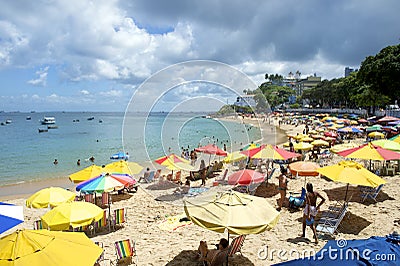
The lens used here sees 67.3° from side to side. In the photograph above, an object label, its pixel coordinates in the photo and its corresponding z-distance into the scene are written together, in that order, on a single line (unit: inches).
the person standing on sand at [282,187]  361.4
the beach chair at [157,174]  552.6
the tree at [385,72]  1316.4
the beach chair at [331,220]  284.1
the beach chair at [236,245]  236.4
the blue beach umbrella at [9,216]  224.9
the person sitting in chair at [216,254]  211.3
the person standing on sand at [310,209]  262.6
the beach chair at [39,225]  298.4
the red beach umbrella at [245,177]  309.7
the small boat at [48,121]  3784.0
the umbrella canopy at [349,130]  987.9
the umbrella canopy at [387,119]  1203.9
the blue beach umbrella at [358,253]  125.5
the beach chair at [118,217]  339.6
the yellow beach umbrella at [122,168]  496.1
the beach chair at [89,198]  422.2
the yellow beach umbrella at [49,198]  338.6
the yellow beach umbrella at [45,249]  149.6
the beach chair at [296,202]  355.6
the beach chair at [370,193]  365.4
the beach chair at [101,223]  335.3
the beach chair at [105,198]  429.7
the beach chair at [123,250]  242.5
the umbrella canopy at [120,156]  827.0
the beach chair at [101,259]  246.1
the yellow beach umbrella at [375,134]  848.9
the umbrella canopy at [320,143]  714.8
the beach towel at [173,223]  329.3
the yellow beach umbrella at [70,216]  266.3
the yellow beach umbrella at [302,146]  643.5
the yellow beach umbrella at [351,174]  297.1
